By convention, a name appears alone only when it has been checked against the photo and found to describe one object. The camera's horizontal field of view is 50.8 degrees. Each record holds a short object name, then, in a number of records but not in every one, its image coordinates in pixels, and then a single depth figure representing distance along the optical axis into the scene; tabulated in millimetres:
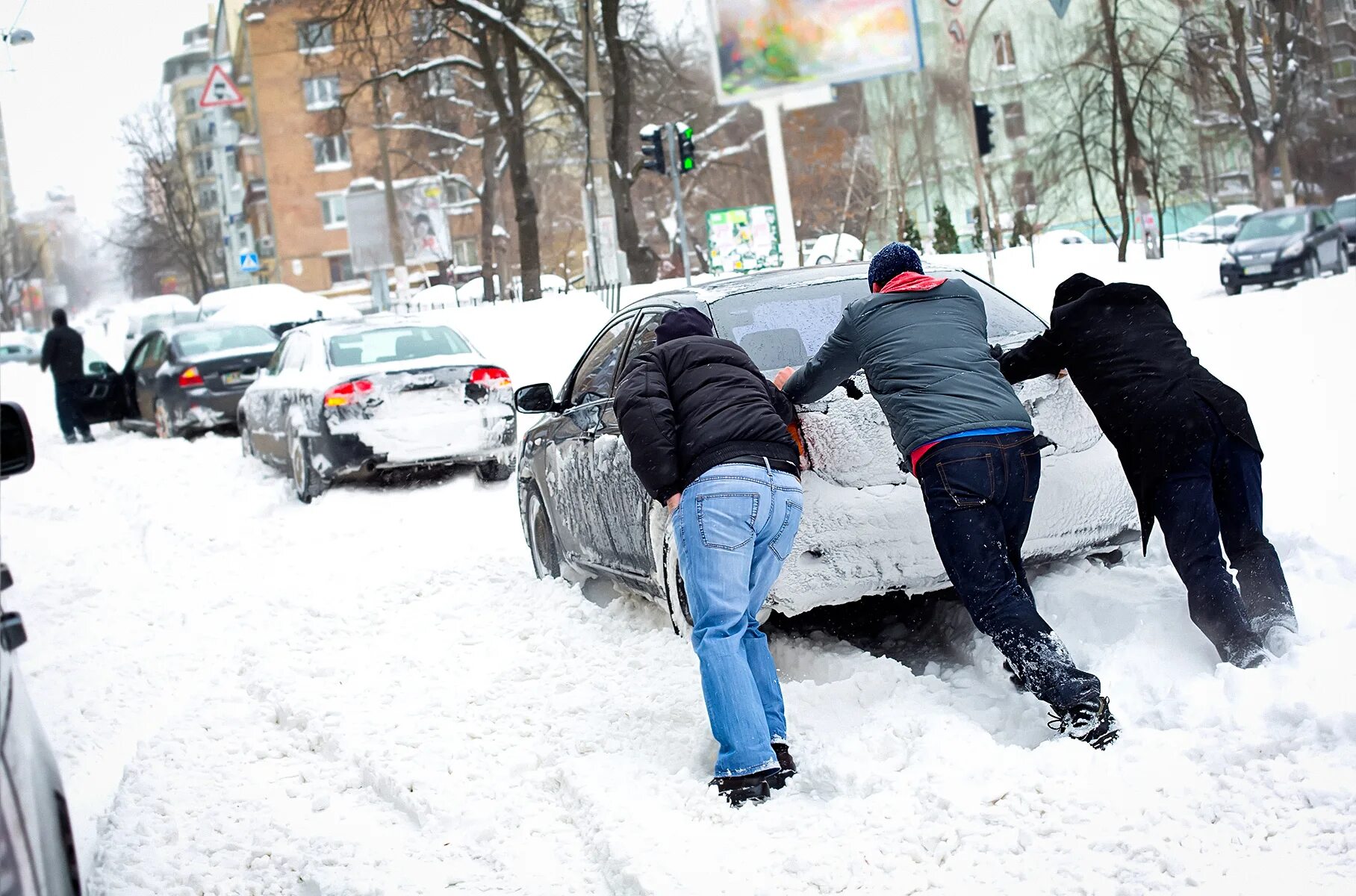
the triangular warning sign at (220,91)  32625
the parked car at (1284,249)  25469
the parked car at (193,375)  17062
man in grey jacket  4543
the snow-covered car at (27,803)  2203
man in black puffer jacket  4523
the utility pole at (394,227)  35878
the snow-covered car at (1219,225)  53688
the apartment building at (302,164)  63875
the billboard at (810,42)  27922
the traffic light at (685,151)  18125
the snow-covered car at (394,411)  10945
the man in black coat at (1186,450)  4711
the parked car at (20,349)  51781
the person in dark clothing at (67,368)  19641
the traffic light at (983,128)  21656
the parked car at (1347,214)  33281
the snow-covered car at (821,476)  5121
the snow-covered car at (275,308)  35091
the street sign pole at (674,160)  17272
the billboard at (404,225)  39500
